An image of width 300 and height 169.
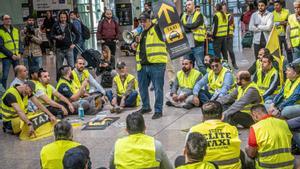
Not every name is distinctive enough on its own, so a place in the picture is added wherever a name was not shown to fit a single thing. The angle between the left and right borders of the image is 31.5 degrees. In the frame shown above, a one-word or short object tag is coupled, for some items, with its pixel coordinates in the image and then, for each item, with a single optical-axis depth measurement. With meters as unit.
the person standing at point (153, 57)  9.01
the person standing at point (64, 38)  12.83
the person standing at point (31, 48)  13.55
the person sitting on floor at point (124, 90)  10.31
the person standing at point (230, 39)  14.41
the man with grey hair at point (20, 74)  9.05
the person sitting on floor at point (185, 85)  10.04
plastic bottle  9.81
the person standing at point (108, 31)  14.36
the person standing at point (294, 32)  10.71
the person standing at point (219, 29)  13.42
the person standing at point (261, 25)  11.95
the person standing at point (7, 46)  11.82
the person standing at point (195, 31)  11.57
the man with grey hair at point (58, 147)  4.81
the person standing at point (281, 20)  13.03
